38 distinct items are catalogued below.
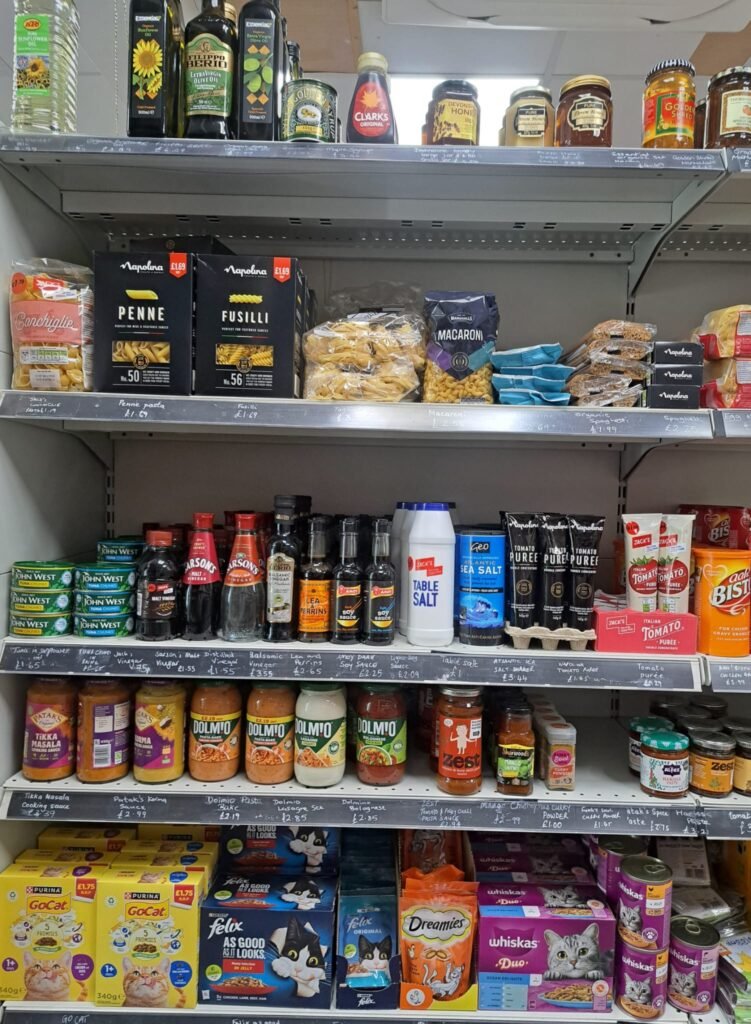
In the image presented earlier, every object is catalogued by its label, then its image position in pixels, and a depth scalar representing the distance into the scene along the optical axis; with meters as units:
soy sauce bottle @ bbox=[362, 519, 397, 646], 1.49
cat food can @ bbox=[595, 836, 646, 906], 1.55
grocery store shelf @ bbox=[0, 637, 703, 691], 1.45
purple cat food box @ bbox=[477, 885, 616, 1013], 1.47
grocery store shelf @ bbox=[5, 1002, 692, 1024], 1.45
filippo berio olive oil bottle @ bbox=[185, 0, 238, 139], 1.48
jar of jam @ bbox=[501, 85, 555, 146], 1.51
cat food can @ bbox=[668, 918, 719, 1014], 1.46
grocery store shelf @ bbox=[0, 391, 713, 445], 1.43
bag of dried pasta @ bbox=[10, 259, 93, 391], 1.47
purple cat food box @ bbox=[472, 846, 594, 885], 1.62
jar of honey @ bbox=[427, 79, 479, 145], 1.50
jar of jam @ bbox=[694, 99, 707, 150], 1.62
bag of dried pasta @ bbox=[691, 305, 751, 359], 1.49
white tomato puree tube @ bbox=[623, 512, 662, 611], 1.51
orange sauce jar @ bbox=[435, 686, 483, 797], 1.49
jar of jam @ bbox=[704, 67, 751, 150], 1.47
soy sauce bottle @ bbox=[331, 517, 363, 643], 1.49
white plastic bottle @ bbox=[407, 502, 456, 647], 1.49
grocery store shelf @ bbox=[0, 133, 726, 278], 1.44
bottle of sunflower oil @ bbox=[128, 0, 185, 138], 1.47
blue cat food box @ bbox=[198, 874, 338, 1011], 1.48
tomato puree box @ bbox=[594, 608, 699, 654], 1.47
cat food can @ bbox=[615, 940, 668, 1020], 1.44
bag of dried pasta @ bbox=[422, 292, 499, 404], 1.51
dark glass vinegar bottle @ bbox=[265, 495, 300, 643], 1.50
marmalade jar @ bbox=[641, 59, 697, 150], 1.48
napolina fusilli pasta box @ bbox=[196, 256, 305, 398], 1.48
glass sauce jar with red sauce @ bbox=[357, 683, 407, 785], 1.52
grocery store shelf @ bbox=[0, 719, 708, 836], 1.47
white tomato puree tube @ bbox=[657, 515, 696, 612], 1.51
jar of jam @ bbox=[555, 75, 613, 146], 1.51
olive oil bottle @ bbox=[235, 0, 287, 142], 1.48
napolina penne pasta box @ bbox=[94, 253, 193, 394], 1.48
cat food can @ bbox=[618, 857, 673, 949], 1.44
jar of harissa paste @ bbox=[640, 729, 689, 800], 1.50
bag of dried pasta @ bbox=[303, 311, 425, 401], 1.50
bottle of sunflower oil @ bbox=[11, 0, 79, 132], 1.46
